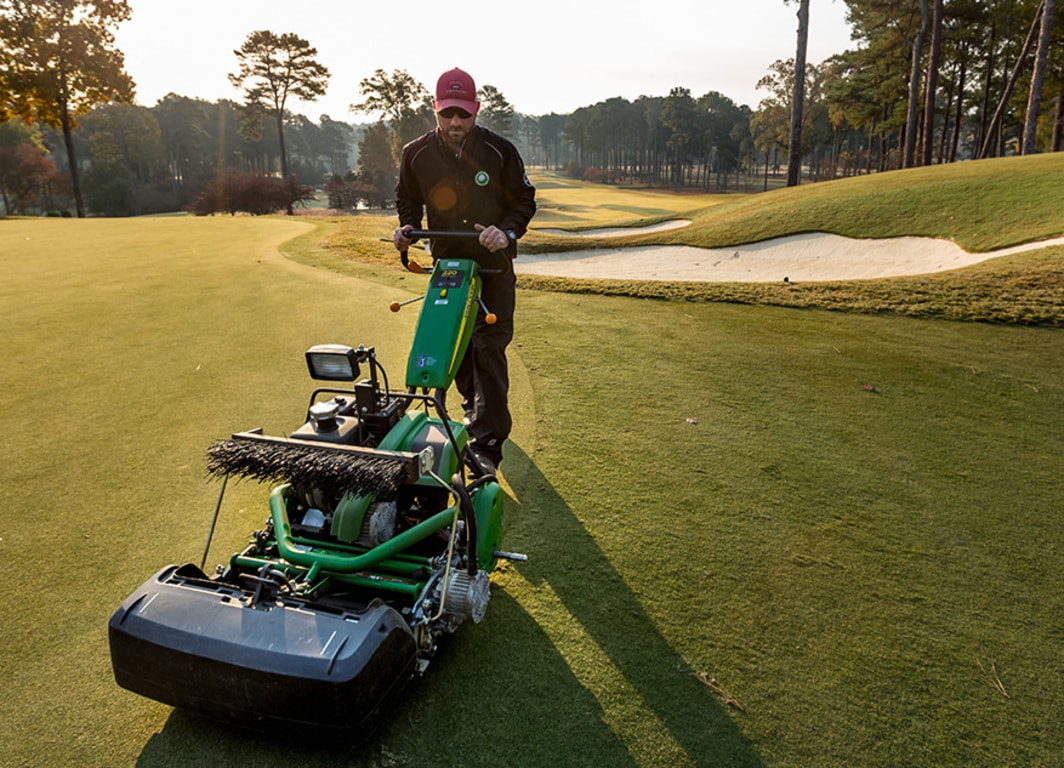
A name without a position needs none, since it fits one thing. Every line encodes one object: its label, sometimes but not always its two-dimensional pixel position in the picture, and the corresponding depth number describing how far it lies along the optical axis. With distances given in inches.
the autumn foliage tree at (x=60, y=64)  1234.6
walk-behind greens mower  70.7
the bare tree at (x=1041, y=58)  716.0
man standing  130.3
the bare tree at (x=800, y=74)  935.8
